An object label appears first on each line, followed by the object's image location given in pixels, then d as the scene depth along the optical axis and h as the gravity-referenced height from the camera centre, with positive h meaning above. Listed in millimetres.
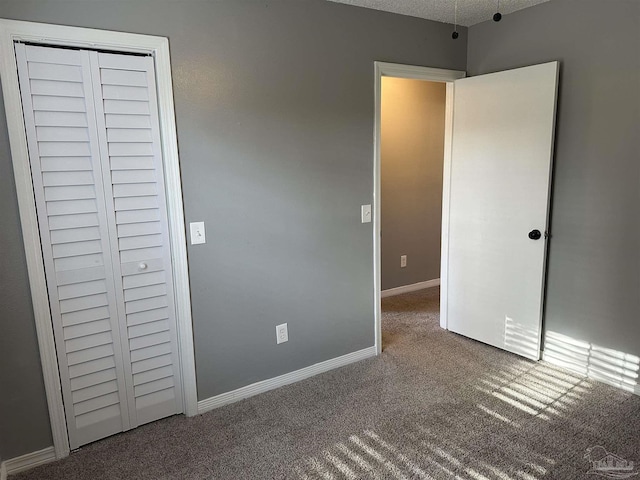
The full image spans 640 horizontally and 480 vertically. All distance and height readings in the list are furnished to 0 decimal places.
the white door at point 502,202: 2777 -190
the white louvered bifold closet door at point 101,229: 1957 -216
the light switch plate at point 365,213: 2920 -235
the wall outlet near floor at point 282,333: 2711 -944
